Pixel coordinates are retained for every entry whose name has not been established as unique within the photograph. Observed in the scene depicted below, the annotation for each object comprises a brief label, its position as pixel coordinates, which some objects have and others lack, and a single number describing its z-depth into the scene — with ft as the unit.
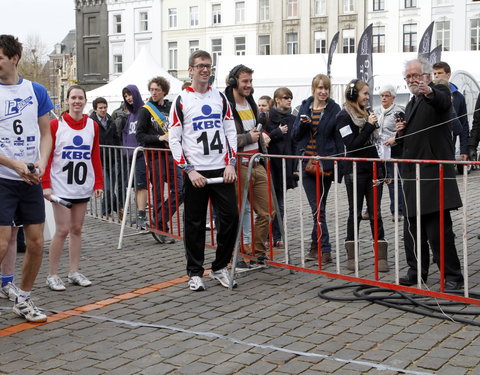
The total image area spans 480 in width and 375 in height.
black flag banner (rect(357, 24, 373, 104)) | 52.90
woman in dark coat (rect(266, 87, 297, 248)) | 25.79
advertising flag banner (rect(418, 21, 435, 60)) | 54.75
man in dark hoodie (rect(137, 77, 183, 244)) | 27.32
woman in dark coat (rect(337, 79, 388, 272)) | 22.12
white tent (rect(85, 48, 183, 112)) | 82.69
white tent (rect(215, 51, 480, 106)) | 74.08
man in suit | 18.65
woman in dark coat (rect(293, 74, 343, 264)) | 23.48
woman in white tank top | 21.16
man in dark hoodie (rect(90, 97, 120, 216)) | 33.24
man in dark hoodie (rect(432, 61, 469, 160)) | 28.94
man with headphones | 22.35
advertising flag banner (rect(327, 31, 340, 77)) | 64.69
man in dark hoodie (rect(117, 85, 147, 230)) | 29.58
